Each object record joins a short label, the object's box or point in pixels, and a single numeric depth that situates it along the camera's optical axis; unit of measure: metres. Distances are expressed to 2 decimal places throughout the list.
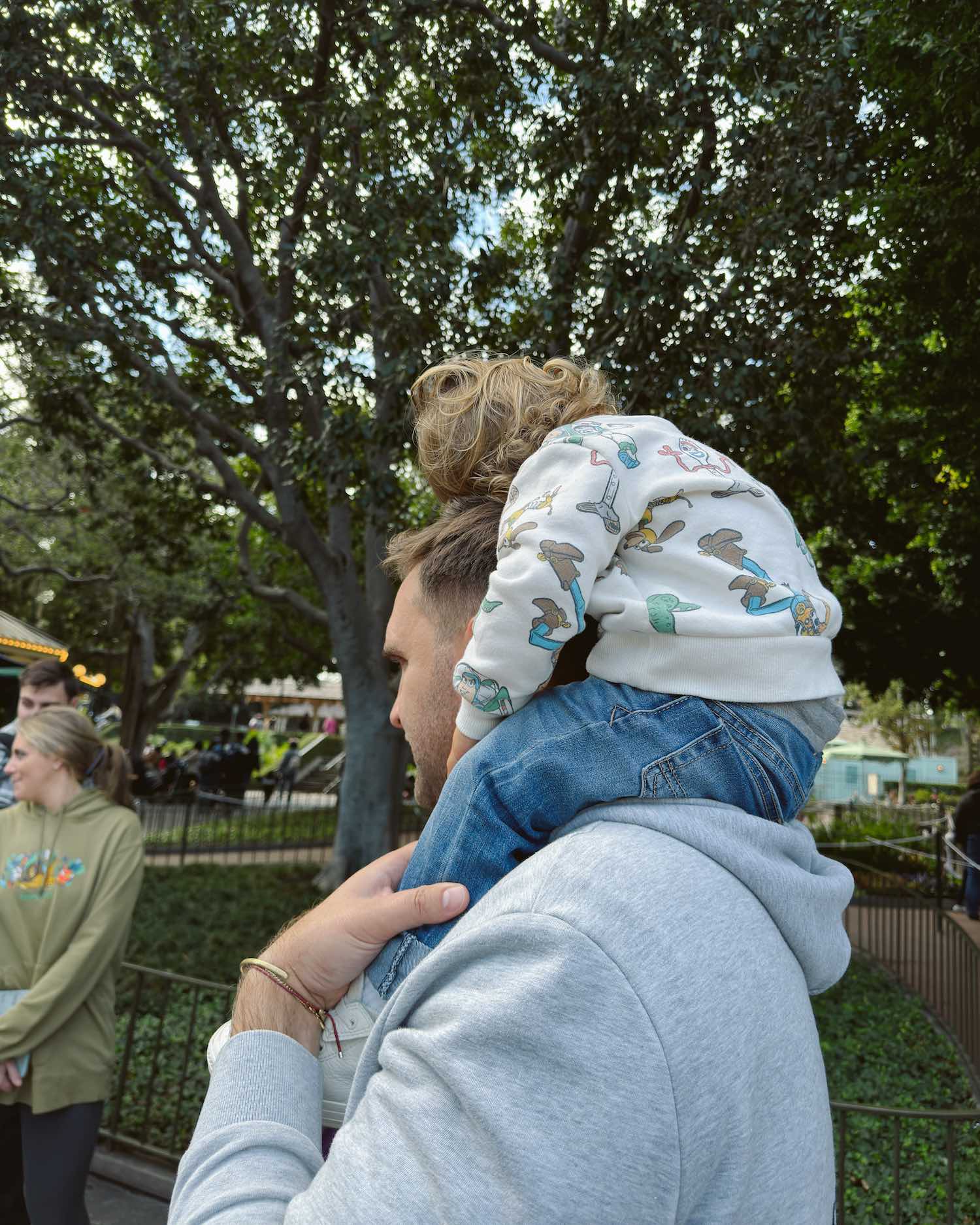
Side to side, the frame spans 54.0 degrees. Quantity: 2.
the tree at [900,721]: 42.16
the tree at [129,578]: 14.11
